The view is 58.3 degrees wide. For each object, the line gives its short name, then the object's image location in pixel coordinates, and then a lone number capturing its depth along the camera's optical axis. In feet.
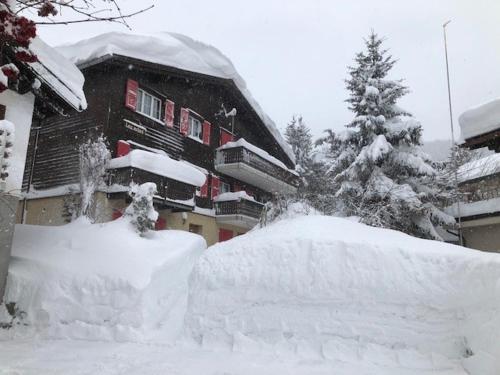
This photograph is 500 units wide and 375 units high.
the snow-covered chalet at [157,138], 54.65
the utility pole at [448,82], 37.76
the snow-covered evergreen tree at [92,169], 47.98
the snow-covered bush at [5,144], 27.12
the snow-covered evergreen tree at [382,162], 52.90
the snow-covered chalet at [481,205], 56.44
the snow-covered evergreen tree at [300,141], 124.36
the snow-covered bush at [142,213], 33.91
